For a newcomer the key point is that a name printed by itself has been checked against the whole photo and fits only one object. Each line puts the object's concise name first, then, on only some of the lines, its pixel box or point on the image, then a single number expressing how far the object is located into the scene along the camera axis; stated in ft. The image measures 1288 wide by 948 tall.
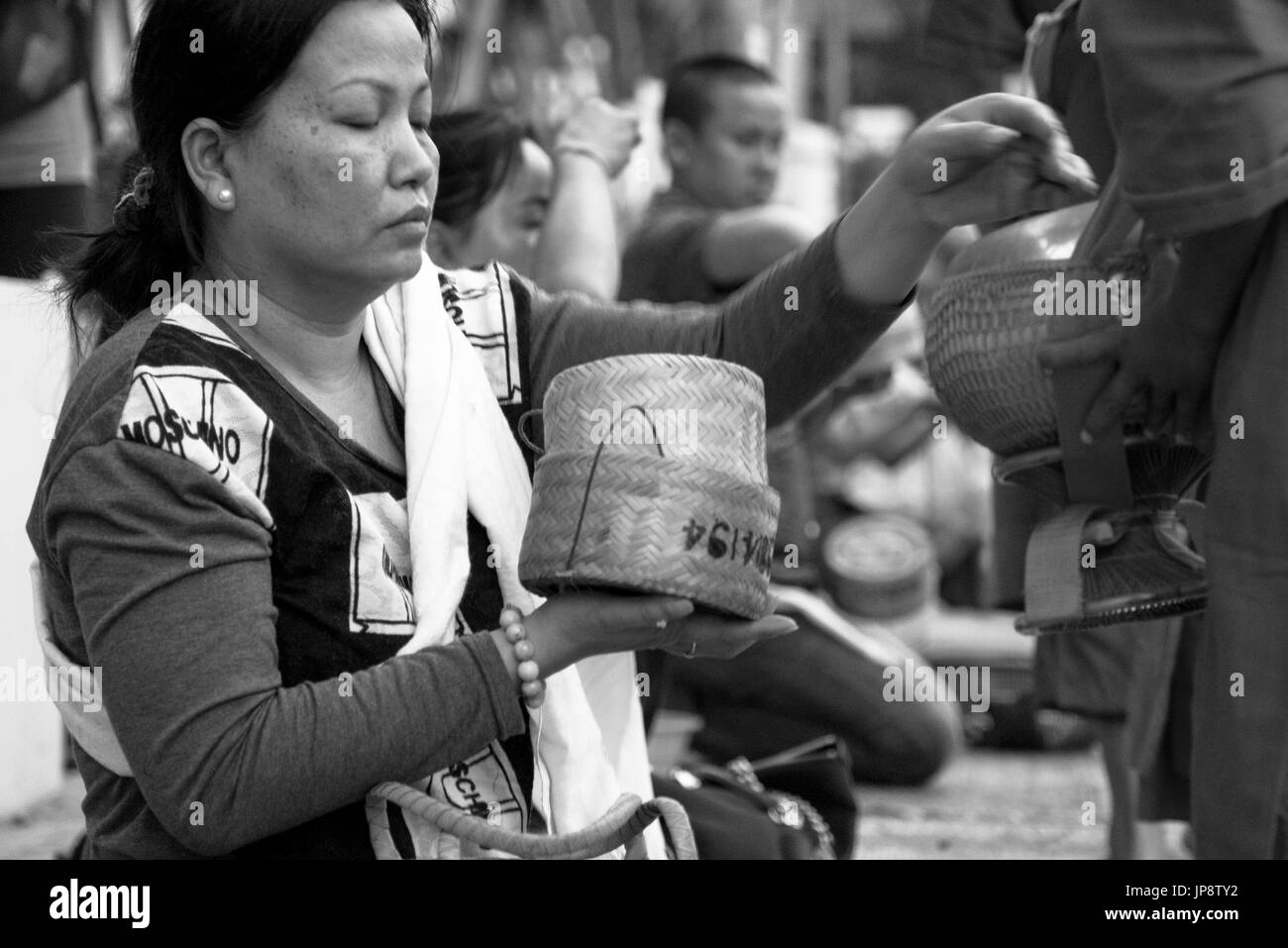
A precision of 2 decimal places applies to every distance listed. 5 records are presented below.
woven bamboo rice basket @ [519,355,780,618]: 5.08
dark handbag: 7.57
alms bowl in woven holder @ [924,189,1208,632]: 6.47
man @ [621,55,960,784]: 12.50
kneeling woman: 5.11
